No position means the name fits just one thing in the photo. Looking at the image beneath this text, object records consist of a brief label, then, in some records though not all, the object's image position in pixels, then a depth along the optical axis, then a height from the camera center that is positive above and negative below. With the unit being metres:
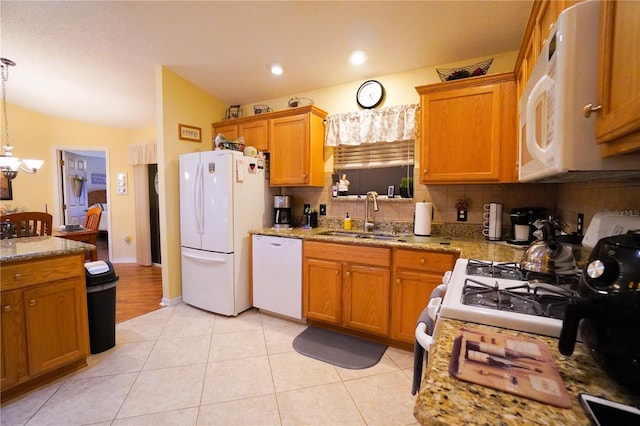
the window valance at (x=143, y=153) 4.53 +0.81
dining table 3.15 -0.39
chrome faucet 2.74 -0.05
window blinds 2.76 +0.49
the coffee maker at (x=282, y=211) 3.07 -0.10
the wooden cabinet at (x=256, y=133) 3.14 +0.80
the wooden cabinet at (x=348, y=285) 2.26 -0.72
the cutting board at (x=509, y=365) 0.52 -0.35
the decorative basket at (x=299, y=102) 3.21 +1.16
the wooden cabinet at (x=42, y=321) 1.61 -0.75
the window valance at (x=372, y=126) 2.64 +0.77
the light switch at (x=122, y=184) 4.95 +0.32
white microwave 0.76 +0.30
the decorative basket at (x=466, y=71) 2.23 +1.09
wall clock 2.80 +1.11
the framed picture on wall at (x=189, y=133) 3.14 +0.80
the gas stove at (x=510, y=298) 0.78 -0.32
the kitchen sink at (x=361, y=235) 2.57 -0.31
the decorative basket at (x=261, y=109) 3.38 +1.14
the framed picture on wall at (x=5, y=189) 3.90 +0.18
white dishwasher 2.63 -0.71
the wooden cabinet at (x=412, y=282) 2.05 -0.61
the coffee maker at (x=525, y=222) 2.07 -0.15
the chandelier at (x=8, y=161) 2.96 +0.47
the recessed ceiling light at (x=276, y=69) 2.77 +1.34
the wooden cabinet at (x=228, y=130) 3.35 +0.89
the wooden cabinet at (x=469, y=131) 2.07 +0.56
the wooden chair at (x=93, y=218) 3.82 -0.23
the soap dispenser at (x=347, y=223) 2.96 -0.22
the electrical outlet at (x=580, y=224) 1.62 -0.13
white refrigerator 2.75 -0.22
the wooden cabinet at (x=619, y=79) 0.60 +0.29
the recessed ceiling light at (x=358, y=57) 2.48 +1.32
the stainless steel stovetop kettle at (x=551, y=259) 1.21 -0.25
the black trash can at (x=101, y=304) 2.09 -0.78
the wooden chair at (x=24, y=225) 2.69 -0.23
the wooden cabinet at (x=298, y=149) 2.89 +0.57
